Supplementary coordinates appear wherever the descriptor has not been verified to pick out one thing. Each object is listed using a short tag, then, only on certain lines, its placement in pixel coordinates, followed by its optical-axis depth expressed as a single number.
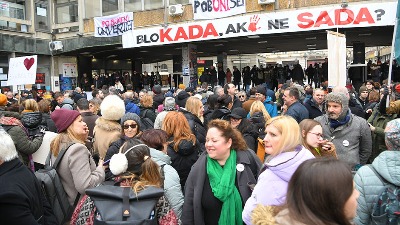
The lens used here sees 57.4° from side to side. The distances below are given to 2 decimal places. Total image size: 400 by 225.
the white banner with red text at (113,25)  18.19
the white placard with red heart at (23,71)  8.66
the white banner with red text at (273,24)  13.19
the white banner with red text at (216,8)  15.59
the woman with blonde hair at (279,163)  2.59
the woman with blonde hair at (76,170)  3.37
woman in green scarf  3.26
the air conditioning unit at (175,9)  17.78
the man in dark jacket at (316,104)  6.77
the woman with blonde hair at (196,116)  5.72
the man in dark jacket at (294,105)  6.14
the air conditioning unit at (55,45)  21.53
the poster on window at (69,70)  23.38
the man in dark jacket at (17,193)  2.48
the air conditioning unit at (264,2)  15.96
